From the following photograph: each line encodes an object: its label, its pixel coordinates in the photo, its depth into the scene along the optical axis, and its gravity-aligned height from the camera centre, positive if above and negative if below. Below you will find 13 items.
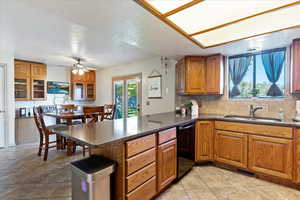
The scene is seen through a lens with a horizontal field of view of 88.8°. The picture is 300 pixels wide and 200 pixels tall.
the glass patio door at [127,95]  4.70 +0.10
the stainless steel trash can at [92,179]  1.29 -0.71
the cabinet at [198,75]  3.17 +0.48
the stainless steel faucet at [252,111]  2.82 -0.24
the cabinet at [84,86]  5.49 +0.44
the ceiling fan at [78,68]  4.00 +0.79
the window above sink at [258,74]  2.79 +0.47
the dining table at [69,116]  3.21 -0.39
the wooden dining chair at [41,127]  3.08 -0.62
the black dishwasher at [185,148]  2.29 -0.83
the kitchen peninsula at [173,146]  1.48 -0.64
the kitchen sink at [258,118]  2.69 -0.36
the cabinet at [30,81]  4.29 +0.51
